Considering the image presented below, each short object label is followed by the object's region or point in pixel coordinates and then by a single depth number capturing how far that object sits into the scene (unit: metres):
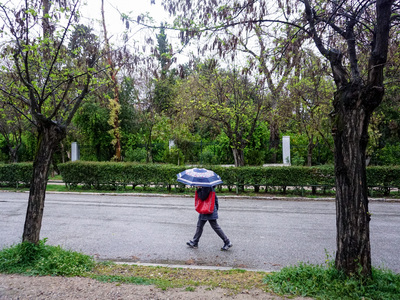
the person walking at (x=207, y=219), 6.35
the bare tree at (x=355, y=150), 4.24
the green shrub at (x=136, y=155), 26.52
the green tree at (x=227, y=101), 16.94
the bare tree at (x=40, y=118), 5.43
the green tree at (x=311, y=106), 16.94
